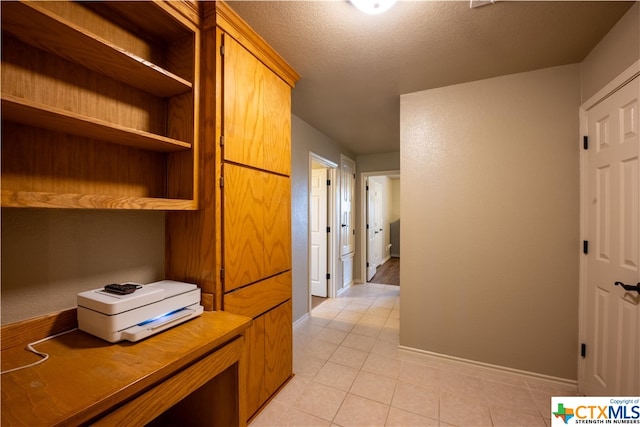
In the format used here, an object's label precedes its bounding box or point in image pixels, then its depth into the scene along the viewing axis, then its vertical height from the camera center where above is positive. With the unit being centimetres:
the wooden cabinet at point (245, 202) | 140 +6
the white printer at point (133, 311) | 104 -43
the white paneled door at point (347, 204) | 420 +12
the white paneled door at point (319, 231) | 391 -30
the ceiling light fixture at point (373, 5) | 124 +102
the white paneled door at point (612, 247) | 137 -21
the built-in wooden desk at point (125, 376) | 74 -54
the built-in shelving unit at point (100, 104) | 98 +52
